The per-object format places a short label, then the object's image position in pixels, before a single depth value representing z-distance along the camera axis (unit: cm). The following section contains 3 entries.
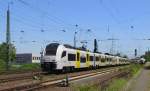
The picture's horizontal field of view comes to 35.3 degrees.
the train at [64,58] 2422
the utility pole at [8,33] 2990
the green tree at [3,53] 5735
